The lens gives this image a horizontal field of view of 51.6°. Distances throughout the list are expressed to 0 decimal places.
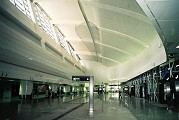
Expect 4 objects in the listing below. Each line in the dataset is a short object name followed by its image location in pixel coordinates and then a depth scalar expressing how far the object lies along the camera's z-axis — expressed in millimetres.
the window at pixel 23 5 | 15773
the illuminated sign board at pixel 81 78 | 13398
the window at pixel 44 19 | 22366
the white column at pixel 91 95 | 12269
